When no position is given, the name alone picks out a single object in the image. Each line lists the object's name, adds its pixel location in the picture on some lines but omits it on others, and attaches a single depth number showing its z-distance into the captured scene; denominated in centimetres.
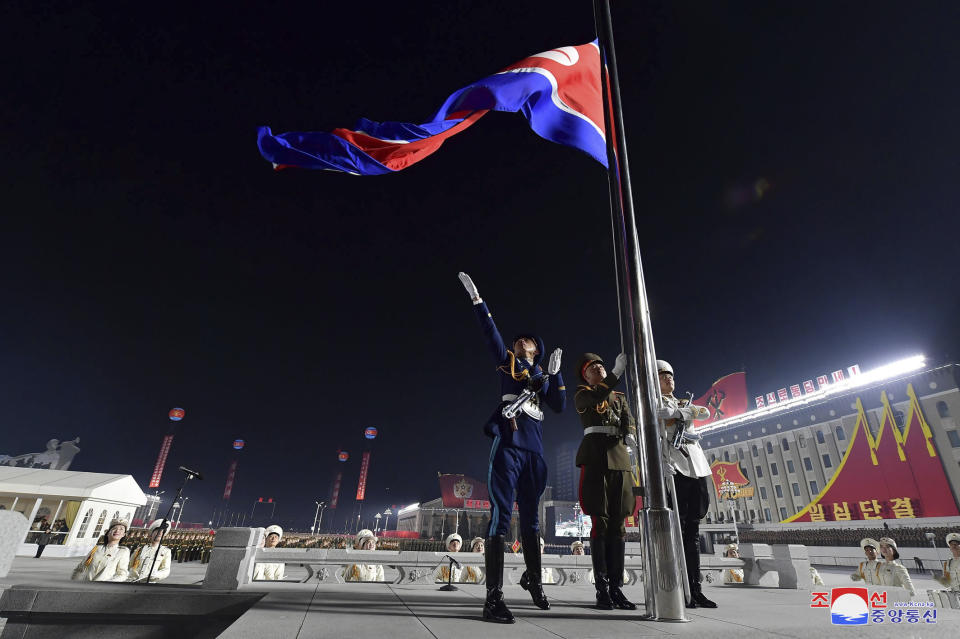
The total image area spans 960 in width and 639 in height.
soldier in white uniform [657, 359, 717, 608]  457
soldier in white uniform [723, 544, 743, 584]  852
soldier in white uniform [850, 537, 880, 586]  775
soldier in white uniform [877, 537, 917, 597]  745
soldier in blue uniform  407
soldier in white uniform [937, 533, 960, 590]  748
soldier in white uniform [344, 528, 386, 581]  887
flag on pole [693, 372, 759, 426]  5491
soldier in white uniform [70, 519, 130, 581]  706
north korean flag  628
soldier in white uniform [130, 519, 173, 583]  756
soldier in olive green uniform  421
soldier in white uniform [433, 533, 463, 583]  905
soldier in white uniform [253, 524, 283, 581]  833
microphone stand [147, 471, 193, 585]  698
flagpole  311
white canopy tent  1898
